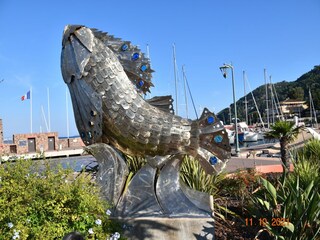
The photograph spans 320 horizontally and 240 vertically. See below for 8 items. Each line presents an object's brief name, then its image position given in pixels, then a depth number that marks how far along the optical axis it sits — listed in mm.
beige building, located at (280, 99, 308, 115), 72367
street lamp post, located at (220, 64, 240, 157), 13511
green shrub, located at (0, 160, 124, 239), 3080
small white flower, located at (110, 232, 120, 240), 3198
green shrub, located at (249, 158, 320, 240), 3347
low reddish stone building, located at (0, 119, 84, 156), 28933
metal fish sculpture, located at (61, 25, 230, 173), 4108
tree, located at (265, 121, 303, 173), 8051
